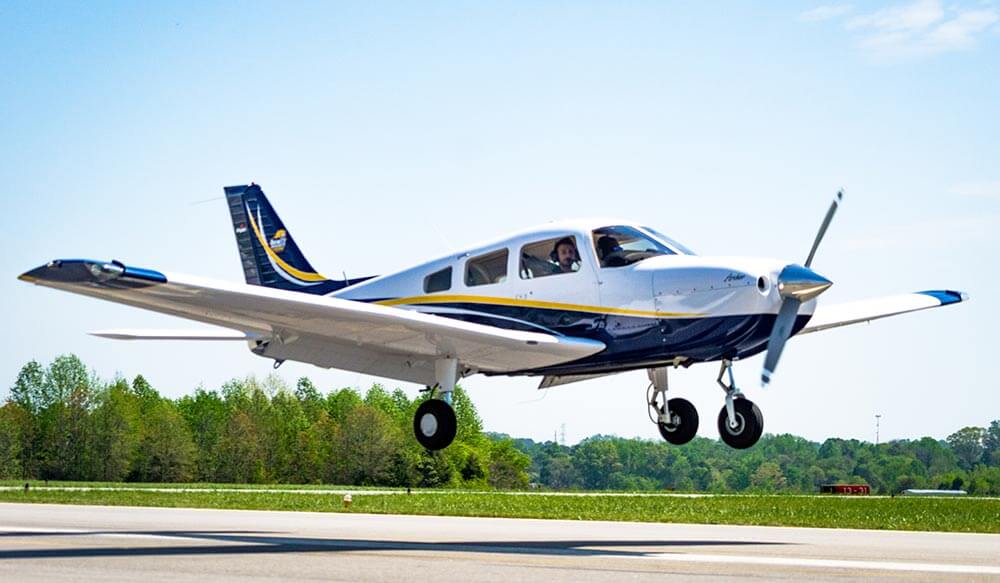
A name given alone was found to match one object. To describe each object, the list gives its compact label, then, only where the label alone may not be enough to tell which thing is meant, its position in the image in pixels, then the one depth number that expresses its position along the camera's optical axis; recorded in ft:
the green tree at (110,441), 382.63
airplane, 61.98
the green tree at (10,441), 366.02
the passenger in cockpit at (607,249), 66.49
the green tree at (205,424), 416.46
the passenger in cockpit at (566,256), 67.15
